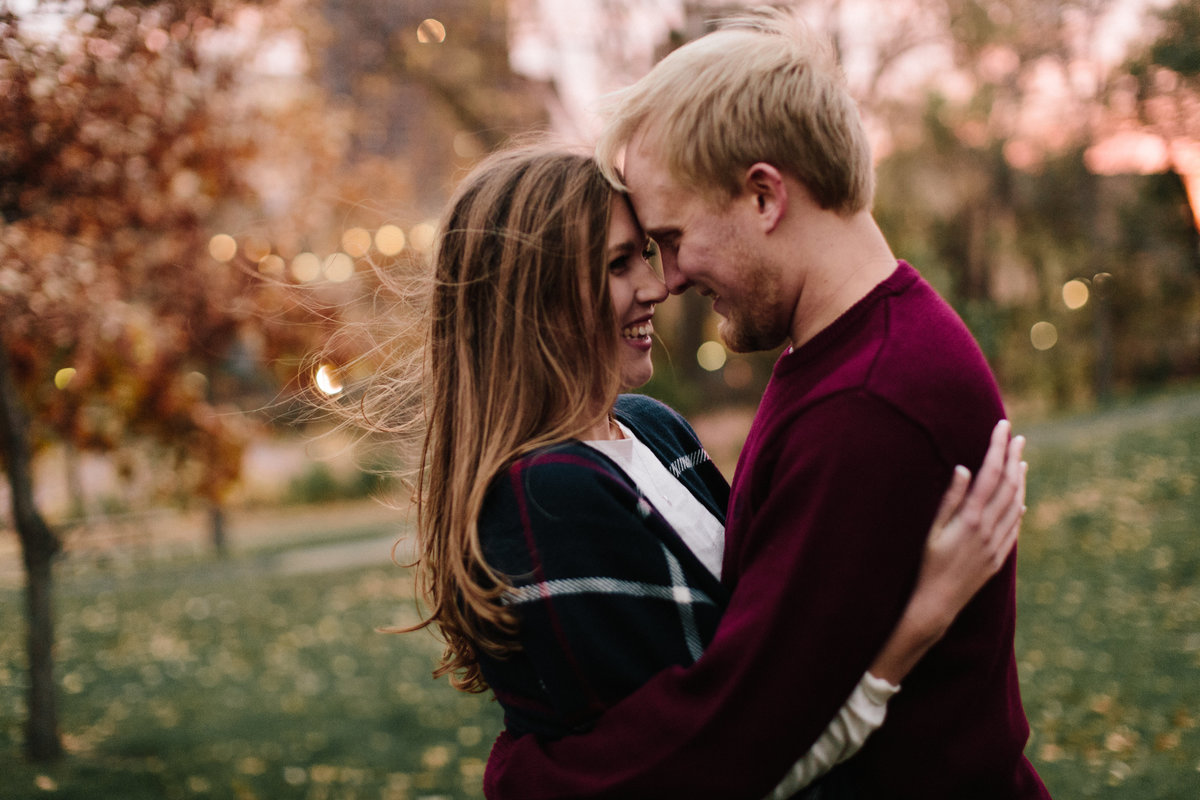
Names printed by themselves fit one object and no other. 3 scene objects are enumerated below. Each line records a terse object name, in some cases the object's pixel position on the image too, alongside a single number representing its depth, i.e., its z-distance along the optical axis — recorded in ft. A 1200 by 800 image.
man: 5.36
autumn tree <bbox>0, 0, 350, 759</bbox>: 15.07
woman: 5.78
